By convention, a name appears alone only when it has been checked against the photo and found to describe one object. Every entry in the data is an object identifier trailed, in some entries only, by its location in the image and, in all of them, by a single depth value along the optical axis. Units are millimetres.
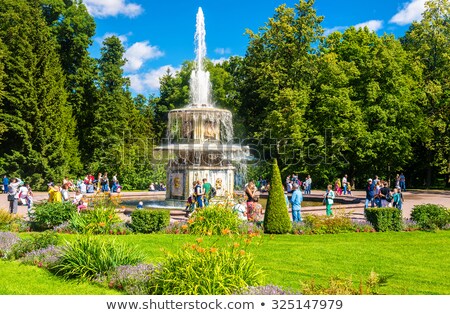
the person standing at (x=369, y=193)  21922
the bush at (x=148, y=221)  14901
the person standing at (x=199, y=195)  18219
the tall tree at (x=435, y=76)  40094
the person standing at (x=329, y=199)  18938
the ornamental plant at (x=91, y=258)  8914
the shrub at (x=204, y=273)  7137
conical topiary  14867
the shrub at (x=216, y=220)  14077
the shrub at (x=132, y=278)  7816
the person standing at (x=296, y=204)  16828
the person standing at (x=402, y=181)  36119
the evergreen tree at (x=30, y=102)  36938
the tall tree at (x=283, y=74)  38281
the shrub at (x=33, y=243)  10867
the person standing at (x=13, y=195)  19062
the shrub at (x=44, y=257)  9797
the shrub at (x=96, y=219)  13828
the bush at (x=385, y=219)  15625
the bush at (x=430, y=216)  15962
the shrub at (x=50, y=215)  15367
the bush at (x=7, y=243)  10945
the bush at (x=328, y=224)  15312
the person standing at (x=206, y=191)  19078
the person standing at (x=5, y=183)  32094
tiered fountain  23781
